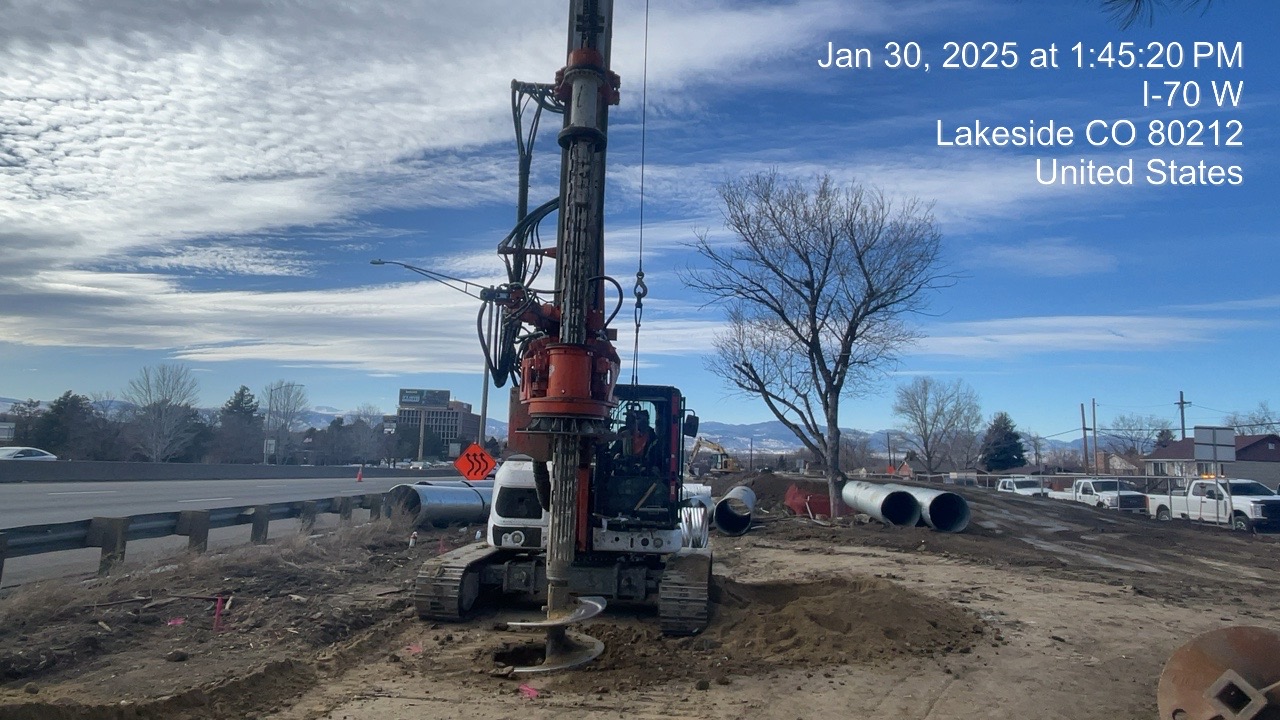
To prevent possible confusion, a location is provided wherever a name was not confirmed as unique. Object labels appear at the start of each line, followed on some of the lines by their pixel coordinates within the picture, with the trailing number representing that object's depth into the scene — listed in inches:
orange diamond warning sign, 809.5
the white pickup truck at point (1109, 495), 1354.6
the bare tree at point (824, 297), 1016.2
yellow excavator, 1503.4
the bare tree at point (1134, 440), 4131.4
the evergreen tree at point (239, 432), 2790.4
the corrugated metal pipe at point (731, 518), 884.0
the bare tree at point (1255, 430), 2371.3
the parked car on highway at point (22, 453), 1416.1
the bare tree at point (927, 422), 3400.6
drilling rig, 295.0
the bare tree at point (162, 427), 2386.8
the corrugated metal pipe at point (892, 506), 899.4
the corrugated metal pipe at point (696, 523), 445.1
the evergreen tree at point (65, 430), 2046.0
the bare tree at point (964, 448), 3774.6
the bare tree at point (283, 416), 3217.5
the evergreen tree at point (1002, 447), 3218.5
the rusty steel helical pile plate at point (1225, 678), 179.3
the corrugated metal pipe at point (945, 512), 865.5
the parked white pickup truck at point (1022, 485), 1809.1
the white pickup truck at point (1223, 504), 1040.8
